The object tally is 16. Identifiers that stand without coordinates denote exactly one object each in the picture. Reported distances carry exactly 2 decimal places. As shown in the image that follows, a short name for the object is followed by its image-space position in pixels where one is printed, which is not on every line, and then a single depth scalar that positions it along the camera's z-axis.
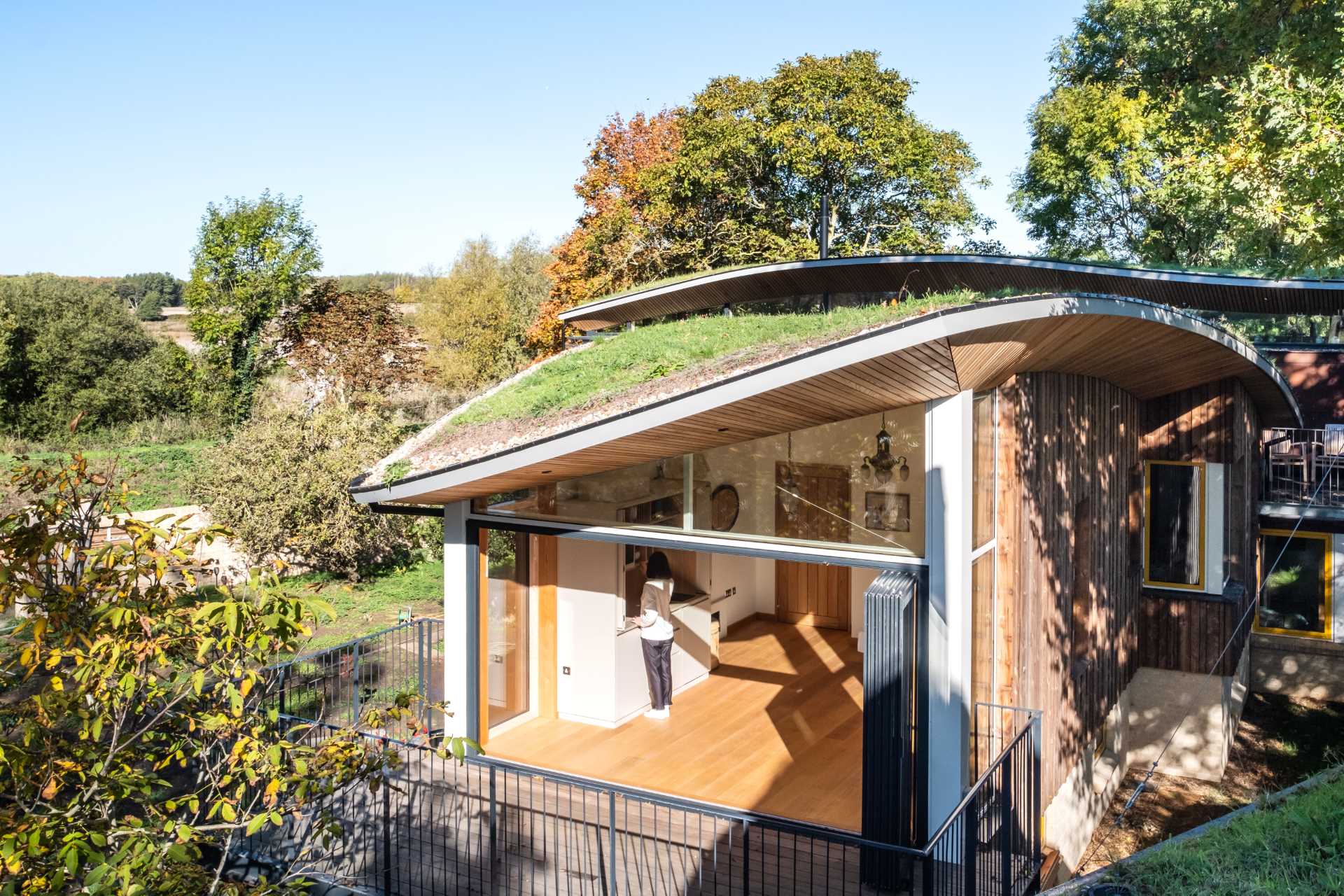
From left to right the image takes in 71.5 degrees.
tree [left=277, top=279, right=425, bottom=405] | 29.27
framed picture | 6.68
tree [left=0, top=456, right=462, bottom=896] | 3.38
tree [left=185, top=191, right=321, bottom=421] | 31.31
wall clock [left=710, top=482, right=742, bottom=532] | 7.45
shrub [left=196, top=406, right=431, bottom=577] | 17.33
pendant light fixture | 6.71
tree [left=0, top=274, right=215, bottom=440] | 30.31
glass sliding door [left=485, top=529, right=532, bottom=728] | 9.02
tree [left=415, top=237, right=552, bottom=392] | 39.06
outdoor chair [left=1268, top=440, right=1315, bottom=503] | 14.43
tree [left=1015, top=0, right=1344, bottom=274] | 12.74
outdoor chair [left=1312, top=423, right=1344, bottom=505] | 13.84
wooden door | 6.89
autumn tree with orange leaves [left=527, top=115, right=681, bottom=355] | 27.16
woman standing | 9.74
